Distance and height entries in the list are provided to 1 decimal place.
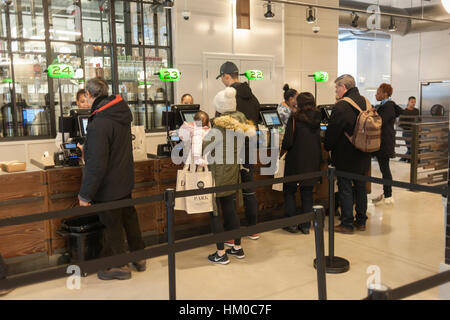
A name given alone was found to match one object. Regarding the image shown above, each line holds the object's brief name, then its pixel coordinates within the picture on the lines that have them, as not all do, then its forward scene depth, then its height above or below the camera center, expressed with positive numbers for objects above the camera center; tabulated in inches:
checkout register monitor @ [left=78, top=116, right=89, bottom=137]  167.5 -7.9
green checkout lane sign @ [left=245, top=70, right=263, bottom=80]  327.3 +19.2
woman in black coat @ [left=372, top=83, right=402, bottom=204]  240.7 -16.0
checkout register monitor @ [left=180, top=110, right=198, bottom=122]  196.9 -6.2
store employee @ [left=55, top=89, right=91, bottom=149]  207.3 +1.6
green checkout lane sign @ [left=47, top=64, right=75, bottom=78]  209.6 +16.1
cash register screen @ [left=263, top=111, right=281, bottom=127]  241.8 -10.5
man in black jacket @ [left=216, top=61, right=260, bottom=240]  177.2 -3.7
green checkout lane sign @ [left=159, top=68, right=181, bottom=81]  231.5 +14.6
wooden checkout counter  149.1 -34.1
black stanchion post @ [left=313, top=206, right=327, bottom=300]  100.0 -34.5
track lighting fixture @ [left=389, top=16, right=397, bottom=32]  410.3 +65.8
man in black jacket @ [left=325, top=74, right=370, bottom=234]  185.3 -21.5
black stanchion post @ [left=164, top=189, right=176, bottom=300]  109.3 -26.8
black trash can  151.7 -46.7
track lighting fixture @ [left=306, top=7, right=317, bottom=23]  347.7 +63.7
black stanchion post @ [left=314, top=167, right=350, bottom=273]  141.7 -54.3
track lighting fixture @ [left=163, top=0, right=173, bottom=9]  273.6 +61.3
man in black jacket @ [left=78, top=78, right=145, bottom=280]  136.9 -19.9
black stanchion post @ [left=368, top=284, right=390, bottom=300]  60.1 -26.7
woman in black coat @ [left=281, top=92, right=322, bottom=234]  186.4 -18.6
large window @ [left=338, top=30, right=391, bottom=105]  599.2 +55.2
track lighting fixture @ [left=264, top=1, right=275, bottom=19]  325.2 +64.1
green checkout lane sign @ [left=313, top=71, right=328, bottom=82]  382.8 +20.0
